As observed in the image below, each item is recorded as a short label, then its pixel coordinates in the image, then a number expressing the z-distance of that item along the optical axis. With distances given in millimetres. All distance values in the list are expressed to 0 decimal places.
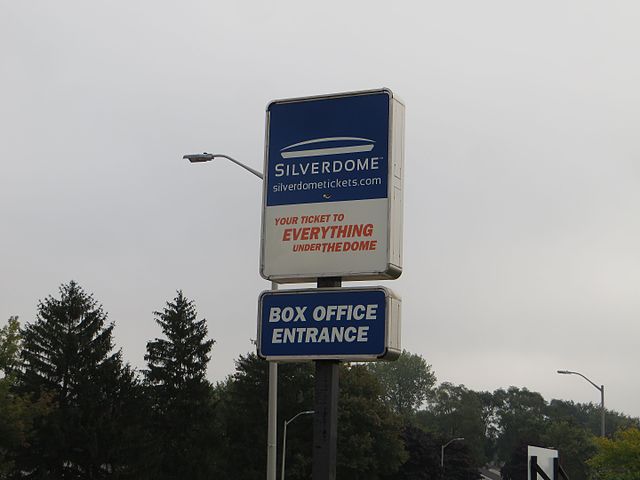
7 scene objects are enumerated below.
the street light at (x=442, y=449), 98750
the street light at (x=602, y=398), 46075
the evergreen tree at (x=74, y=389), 62469
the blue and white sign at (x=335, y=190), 11242
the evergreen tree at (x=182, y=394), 70938
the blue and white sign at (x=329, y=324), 10928
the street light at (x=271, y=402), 24203
